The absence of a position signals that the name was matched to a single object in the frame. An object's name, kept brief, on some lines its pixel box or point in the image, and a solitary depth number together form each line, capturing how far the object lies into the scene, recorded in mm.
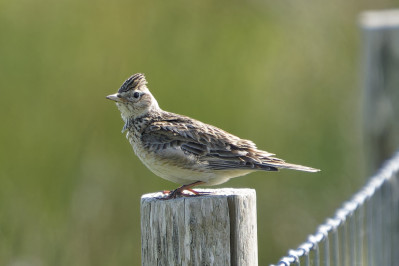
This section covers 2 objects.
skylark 7598
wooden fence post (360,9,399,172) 12180
